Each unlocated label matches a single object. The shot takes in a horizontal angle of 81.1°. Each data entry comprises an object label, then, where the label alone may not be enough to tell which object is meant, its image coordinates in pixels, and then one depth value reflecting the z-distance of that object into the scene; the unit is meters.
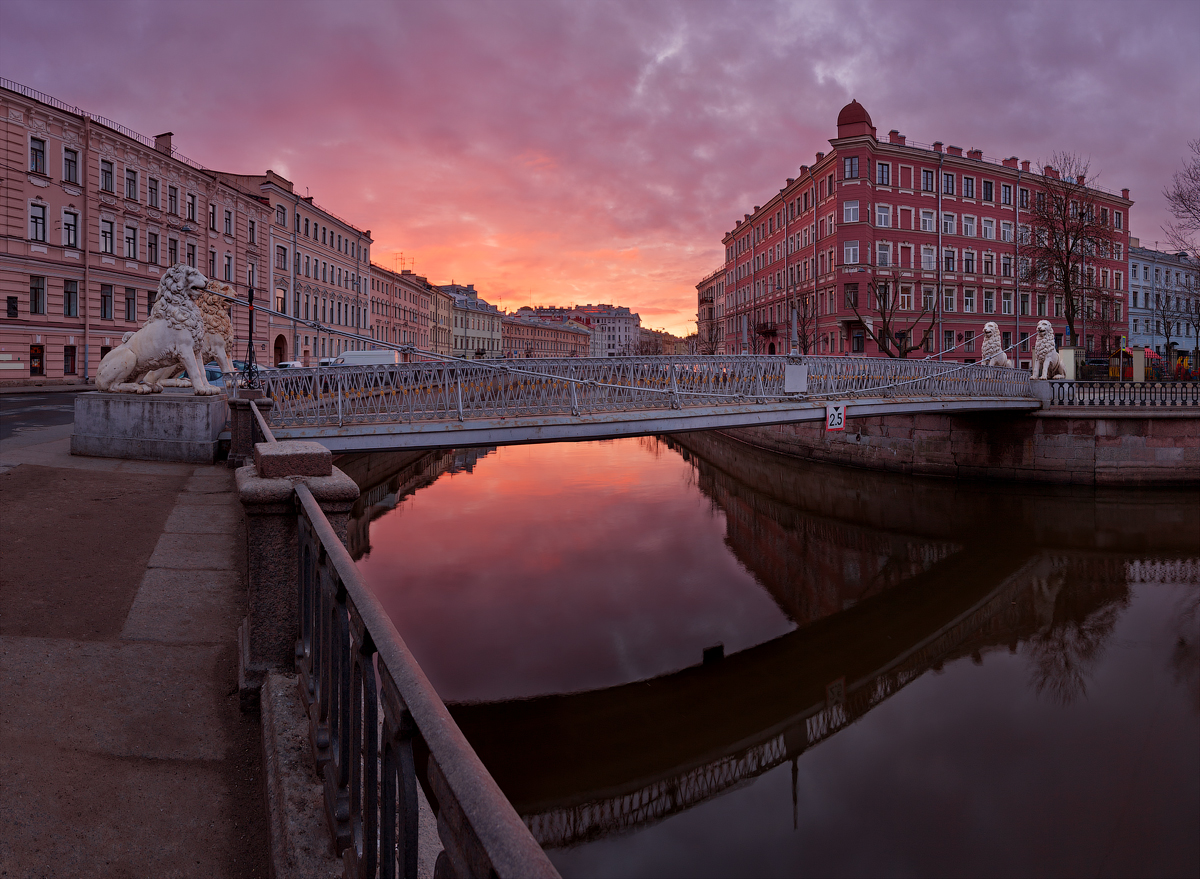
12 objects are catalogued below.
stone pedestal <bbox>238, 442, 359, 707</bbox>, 2.78
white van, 26.22
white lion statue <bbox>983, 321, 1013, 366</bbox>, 23.67
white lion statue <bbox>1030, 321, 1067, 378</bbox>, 23.70
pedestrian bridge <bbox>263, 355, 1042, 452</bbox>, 10.92
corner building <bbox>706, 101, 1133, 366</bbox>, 39.44
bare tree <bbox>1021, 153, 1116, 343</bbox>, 31.95
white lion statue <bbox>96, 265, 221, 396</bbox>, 9.70
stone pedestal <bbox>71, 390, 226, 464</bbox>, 9.36
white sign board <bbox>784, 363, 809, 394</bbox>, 16.00
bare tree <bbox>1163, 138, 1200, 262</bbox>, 22.80
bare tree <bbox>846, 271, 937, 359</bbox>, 37.70
